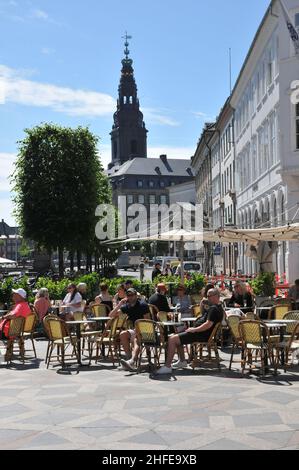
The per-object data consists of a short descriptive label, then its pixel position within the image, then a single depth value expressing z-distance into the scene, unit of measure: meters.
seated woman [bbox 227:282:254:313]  15.15
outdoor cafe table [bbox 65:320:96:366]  12.84
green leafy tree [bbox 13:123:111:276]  40.38
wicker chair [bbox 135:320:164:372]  11.90
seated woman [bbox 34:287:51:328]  17.08
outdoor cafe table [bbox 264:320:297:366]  11.49
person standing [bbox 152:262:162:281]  28.05
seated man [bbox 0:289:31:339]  14.12
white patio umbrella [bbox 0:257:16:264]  31.76
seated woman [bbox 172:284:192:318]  15.16
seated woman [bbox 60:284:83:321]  15.87
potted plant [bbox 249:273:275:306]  20.69
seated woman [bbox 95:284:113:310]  16.58
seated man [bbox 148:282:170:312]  14.68
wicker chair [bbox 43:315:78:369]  12.60
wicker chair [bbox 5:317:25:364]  13.33
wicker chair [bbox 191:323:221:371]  11.76
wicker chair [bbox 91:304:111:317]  15.24
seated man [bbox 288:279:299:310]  16.43
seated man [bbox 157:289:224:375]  11.70
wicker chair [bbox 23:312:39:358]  13.99
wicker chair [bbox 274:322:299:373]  11.00
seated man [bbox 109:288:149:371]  12.91
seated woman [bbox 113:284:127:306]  15.78
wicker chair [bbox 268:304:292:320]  13.73
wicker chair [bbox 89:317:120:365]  13.06
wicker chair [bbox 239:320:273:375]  11.06
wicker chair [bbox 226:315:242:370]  11.77
